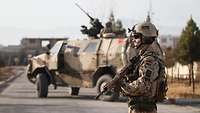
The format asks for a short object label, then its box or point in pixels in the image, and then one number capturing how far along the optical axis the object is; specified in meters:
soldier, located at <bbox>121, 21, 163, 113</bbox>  10.44
